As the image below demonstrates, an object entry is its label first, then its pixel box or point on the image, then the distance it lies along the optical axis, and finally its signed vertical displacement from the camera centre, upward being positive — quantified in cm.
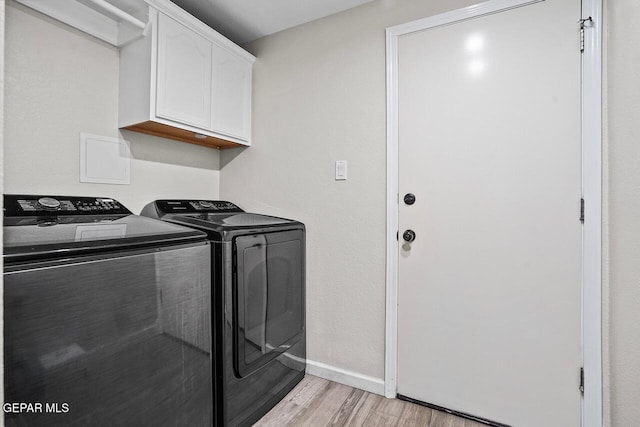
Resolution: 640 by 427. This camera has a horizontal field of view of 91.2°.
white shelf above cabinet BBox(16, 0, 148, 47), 154 +103
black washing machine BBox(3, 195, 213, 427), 87 -35
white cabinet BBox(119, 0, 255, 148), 169 +79
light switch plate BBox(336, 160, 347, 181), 200 +28
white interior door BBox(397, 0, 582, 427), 147 +0
